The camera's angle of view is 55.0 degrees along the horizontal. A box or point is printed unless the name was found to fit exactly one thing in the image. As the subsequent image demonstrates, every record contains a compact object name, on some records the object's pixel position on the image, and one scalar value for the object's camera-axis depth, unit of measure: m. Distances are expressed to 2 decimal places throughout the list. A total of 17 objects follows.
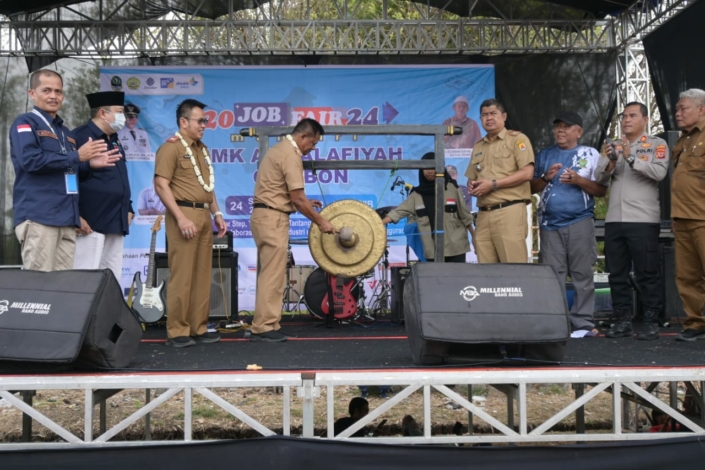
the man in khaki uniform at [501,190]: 4.79
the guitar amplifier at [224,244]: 7.20
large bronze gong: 5.17
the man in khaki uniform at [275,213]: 4.69
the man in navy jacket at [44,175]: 3.92
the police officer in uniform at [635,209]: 4.73
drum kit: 5.18
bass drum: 6.99
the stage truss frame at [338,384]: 2.89
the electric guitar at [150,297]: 6.68
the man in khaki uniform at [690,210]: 4.51
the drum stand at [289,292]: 7.95
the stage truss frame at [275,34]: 8.36
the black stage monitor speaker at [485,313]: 3.25
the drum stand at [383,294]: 7.62
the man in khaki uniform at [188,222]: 4.43
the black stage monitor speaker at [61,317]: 3.07
